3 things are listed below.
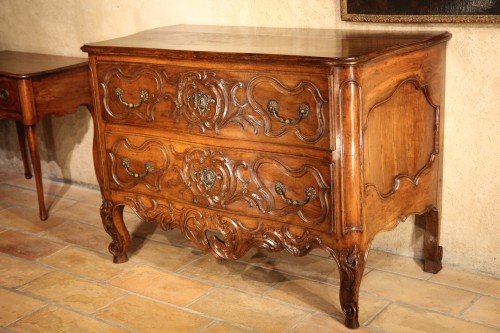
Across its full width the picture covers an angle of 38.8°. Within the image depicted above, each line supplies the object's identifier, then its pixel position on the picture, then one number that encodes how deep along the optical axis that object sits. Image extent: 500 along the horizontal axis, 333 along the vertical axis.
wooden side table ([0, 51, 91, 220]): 3.65
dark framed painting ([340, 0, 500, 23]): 2.70
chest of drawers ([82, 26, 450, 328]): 2.45
